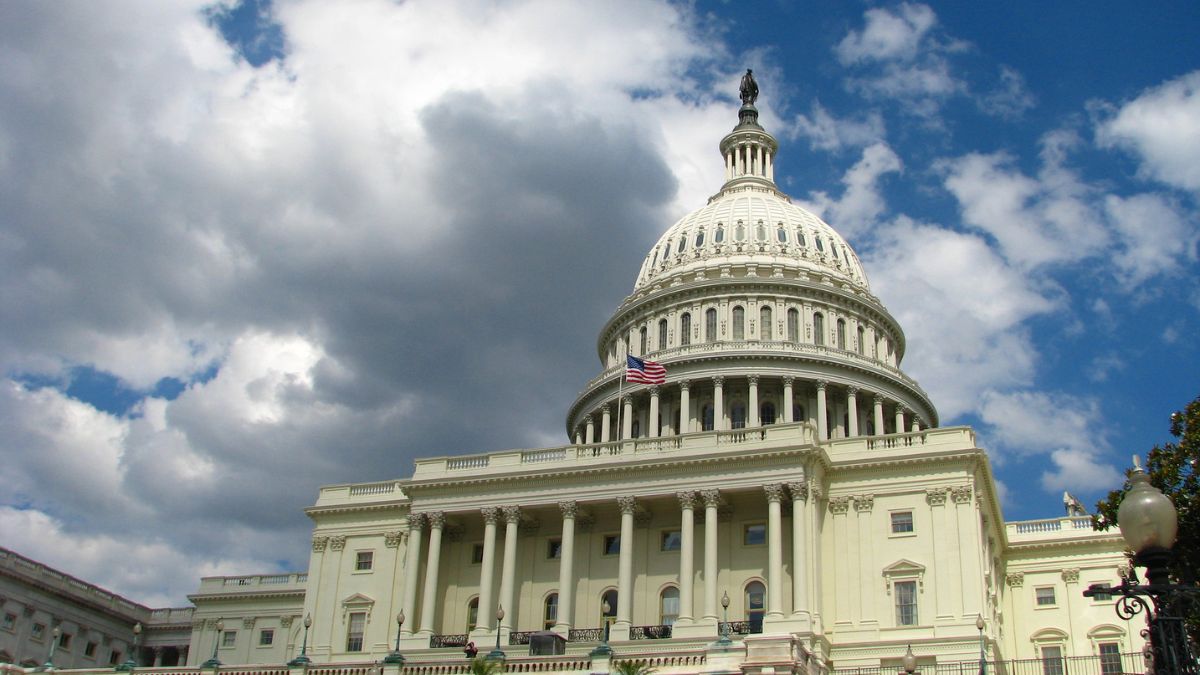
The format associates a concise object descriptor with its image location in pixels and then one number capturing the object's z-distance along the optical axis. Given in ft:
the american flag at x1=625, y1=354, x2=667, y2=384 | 239.91
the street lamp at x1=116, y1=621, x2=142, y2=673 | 149.34
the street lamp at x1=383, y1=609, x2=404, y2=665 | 134.51
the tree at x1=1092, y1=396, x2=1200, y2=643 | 120.98
